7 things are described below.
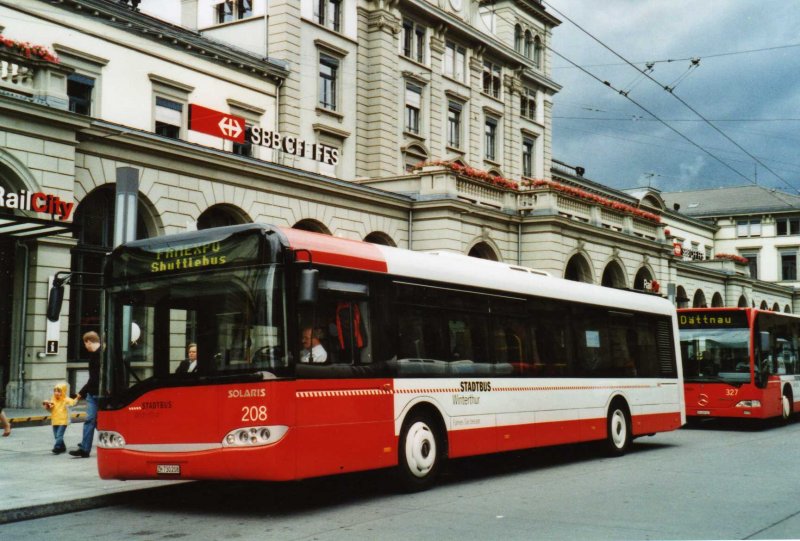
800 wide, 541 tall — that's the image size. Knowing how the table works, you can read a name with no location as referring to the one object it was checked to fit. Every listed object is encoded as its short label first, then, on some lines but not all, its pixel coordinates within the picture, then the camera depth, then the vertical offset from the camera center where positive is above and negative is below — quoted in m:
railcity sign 19.12 +4.00
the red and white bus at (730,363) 20.80 +0.38
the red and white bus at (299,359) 9.36 +0.31
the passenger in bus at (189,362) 9.67 +0.28
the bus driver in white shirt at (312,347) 9.64 +0.41
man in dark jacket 13.26 -0.04
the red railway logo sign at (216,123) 27.00 +7.76
